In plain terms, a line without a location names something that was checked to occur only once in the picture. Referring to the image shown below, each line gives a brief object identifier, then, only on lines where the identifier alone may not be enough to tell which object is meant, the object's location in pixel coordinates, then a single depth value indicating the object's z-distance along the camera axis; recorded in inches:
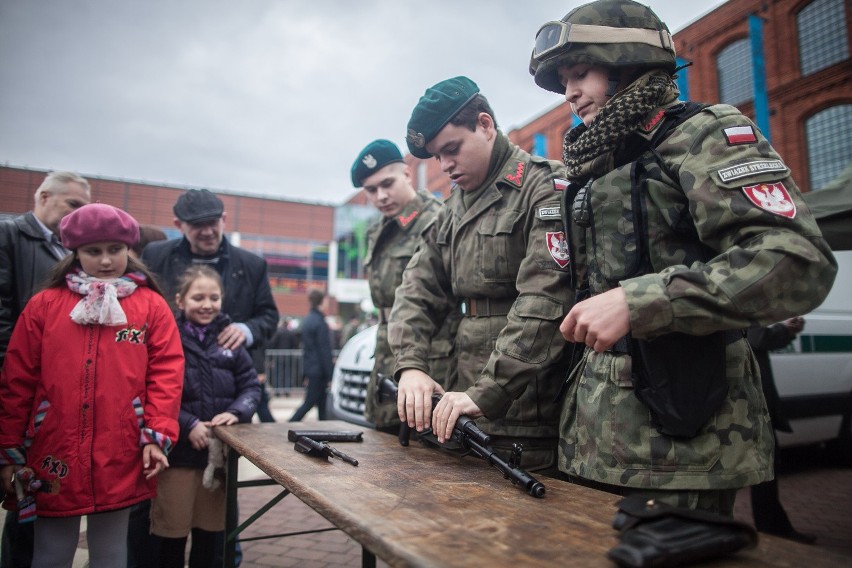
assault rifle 55.3
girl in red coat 87.4
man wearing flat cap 133.8
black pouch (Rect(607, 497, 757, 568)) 34.8
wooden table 37.7
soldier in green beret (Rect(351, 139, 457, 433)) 130.6
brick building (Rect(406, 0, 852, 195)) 677.9
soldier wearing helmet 45.6
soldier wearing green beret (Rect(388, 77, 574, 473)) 68.6
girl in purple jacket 106.2
